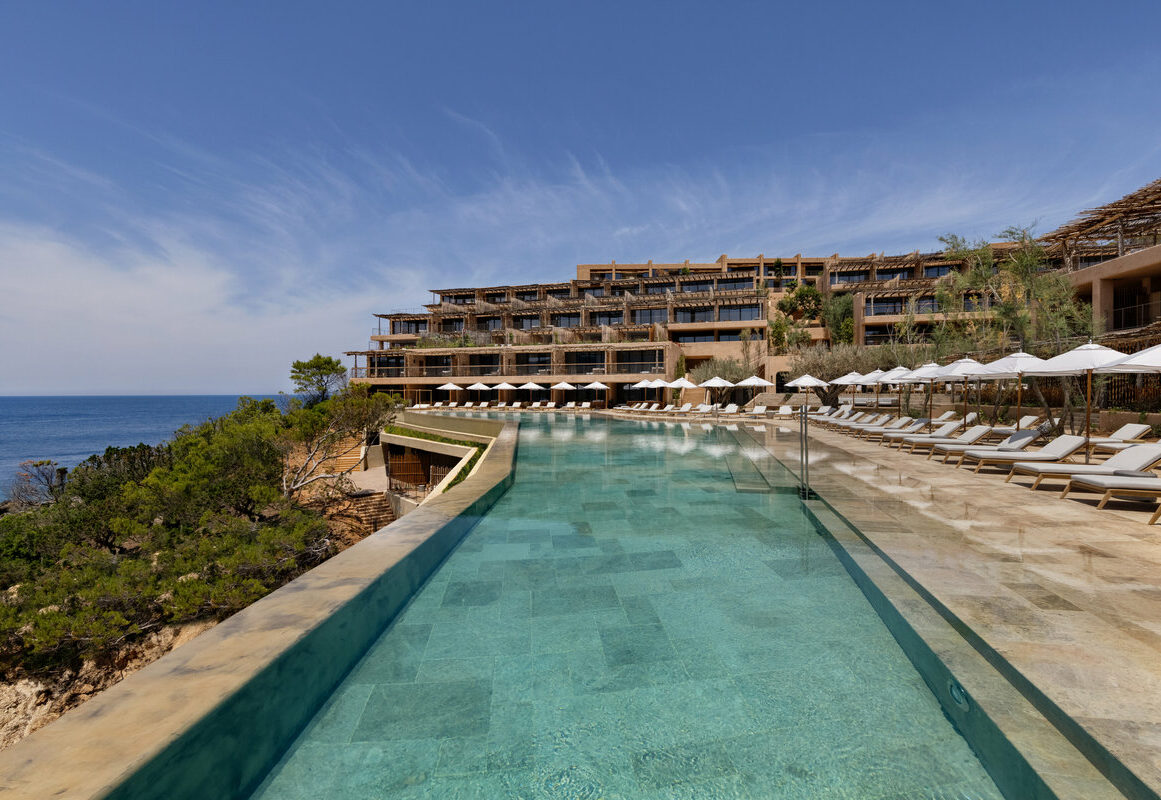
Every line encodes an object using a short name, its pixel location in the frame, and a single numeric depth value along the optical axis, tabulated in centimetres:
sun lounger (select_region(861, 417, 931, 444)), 1372
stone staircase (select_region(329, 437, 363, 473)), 2678
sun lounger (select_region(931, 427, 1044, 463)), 959
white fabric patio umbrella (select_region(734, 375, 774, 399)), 2265
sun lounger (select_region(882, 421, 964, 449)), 1189
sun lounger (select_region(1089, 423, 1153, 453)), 890
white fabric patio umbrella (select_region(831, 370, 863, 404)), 1841
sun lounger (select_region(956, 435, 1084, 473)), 830
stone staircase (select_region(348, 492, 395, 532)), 1814
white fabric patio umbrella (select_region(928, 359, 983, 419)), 1195
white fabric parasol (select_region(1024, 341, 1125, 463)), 855
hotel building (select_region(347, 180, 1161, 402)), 3931
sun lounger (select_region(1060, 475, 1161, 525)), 591
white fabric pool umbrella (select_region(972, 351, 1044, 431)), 1030
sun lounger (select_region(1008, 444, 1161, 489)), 666
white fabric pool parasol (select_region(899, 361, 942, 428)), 1354
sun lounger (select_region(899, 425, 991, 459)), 1064
